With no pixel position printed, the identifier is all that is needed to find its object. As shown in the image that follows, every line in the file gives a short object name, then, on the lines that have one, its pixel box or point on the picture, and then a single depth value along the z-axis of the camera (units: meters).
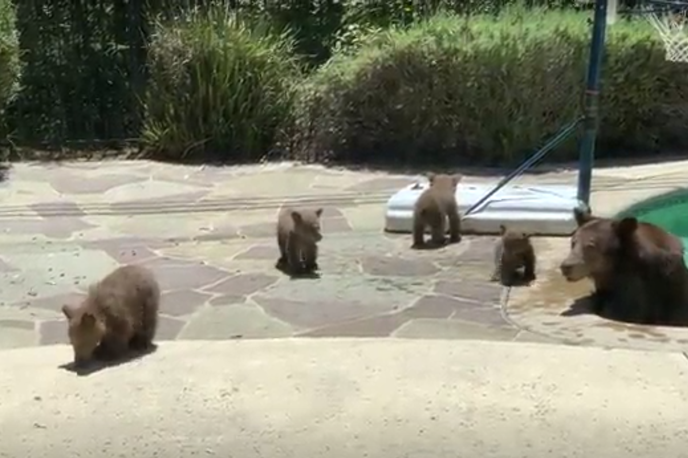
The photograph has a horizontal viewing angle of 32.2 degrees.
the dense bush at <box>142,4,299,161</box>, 10.80
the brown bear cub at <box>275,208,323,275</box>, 6.81
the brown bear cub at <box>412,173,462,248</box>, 7.49
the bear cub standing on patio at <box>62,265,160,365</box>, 4.95
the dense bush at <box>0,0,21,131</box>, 10.27
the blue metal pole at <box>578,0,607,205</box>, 7.29
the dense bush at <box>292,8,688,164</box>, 10.34
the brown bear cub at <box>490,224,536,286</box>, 6.58
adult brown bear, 6.12
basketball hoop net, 9.65
